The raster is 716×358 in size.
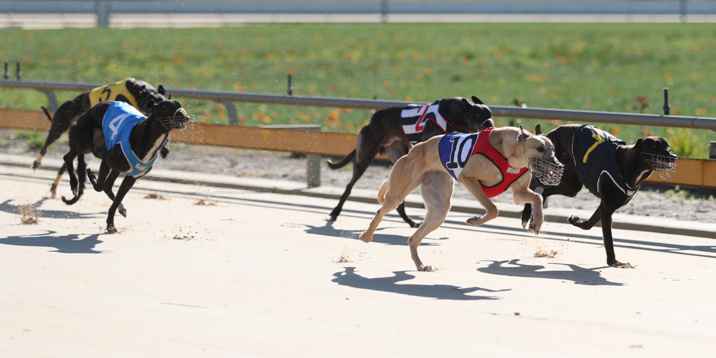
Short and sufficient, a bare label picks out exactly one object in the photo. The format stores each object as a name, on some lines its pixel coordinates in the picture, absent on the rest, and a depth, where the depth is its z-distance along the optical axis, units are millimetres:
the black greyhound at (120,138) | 18333
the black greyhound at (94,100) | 22353
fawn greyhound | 15221
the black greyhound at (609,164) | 15914
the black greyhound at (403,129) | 19134
